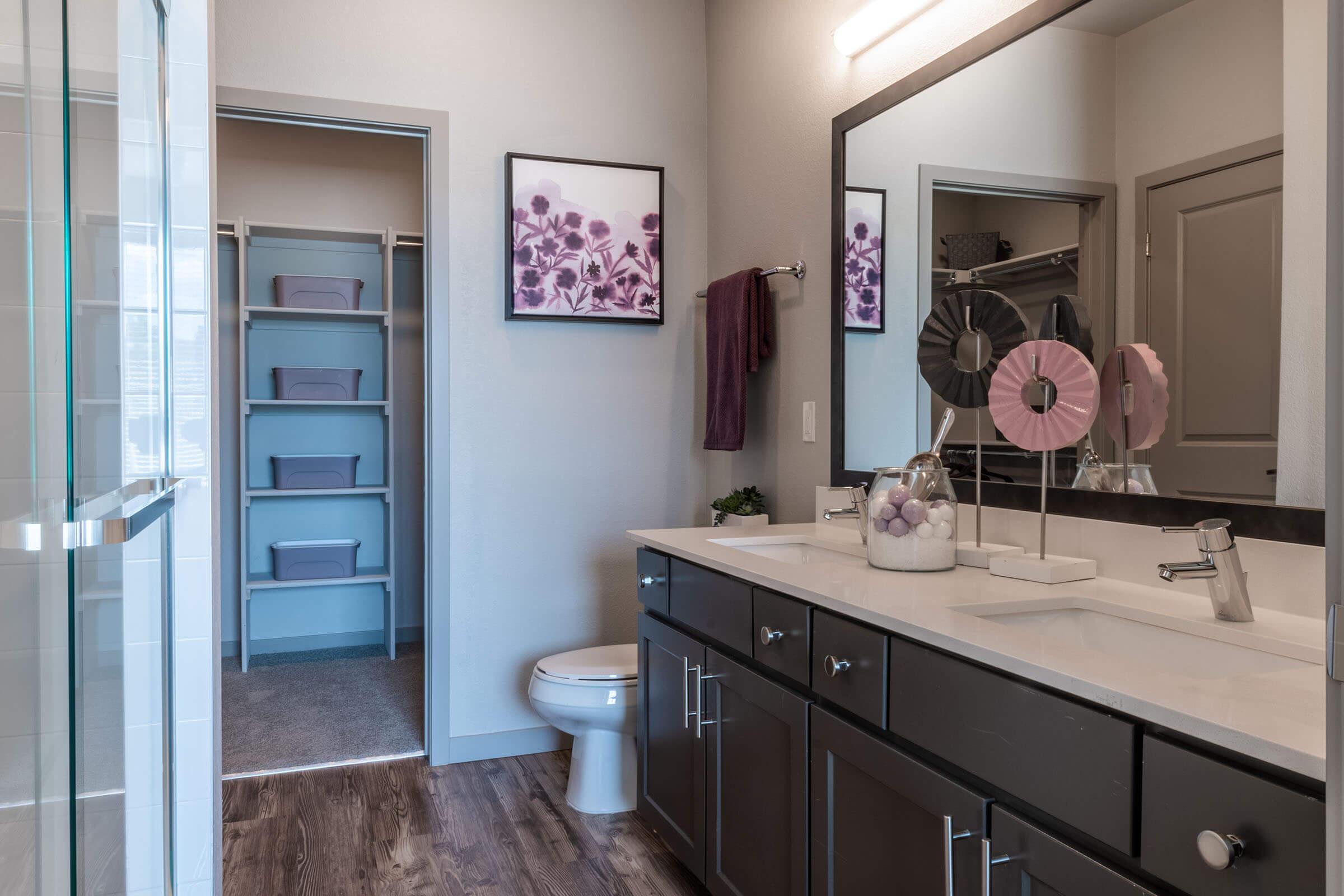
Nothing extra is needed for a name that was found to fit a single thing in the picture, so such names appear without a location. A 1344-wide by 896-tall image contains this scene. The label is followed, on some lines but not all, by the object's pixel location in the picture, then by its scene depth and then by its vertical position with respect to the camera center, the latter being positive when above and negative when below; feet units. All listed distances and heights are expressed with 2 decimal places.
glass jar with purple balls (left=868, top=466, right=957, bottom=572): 5.23 -0.52
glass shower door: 2.57 -0.07
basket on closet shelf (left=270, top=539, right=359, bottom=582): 12.61 -1.79
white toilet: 7.77 -2.49
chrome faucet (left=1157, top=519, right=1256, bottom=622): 3.76 -0.57
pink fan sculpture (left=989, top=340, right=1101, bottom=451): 4.74 +0.23
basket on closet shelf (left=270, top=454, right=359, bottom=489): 12.60 -0.51
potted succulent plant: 8.68 -0.71
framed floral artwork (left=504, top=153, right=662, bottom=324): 9.43 +2.15
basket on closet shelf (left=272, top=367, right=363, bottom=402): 12.50 +0.75
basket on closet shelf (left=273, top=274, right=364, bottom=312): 12.42 +2.06
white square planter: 8.46 -0.81
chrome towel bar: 8.10 +1.54
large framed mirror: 3.89 +1.12
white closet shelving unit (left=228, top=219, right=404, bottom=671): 12.30 +0.38
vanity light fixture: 6.66 +3.25
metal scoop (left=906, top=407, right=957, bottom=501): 5.32 -0.18
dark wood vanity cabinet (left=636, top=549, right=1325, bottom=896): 2.55 -1.37
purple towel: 8.62 +0.87
